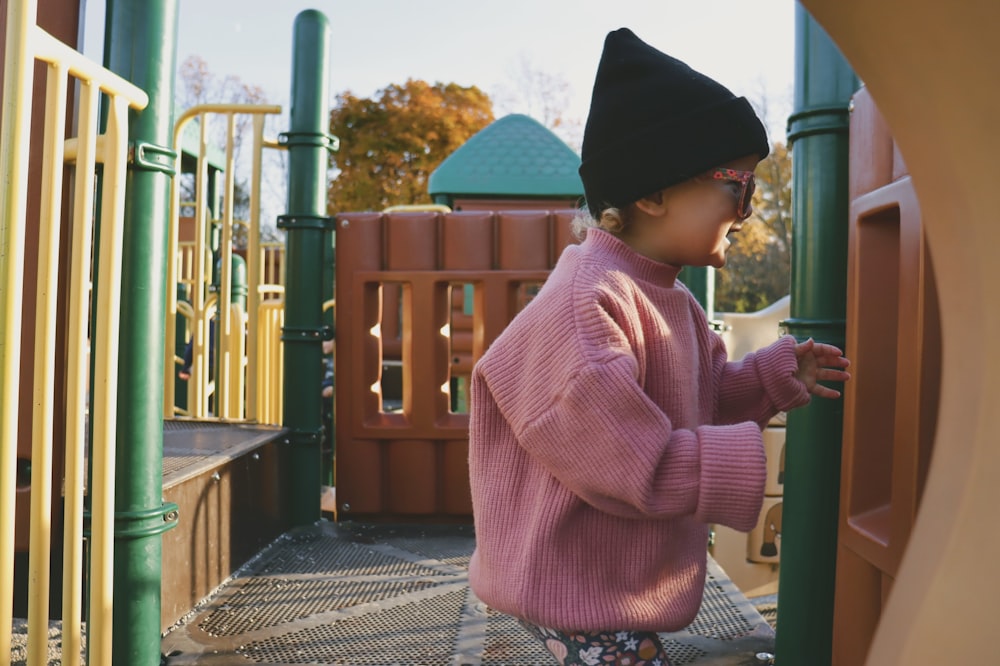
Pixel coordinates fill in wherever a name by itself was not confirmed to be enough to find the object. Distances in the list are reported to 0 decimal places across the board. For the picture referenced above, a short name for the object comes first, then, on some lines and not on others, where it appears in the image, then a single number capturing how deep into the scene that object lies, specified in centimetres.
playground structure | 79
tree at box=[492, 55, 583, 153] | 2386
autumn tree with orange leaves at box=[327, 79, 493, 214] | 1877
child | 134
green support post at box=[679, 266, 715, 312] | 377
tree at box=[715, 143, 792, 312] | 2202
